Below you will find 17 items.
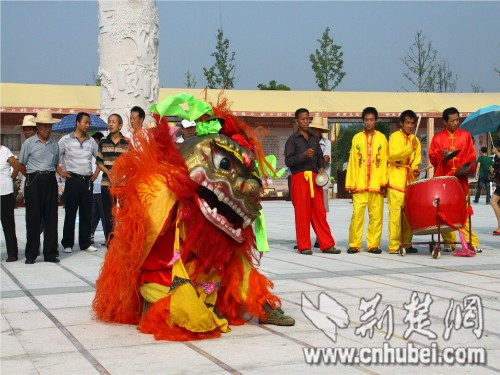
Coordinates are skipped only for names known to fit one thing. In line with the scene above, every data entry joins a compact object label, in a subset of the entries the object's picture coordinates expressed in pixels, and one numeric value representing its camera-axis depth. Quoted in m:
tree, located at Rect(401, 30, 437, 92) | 36.81
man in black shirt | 9.45
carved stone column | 12.69
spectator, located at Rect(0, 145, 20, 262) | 8.70
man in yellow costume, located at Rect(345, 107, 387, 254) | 9.41
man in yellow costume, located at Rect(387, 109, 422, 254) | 9.33
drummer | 9.04
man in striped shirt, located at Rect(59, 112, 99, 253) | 9.52
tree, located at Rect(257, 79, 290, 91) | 42.75
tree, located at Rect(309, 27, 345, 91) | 35.41
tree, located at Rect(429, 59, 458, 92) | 41.56
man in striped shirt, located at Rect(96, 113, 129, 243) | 9.58
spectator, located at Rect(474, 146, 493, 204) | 19.94
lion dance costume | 4.67
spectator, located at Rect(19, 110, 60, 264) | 8.54
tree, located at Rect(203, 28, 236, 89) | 36.00
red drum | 8.66
